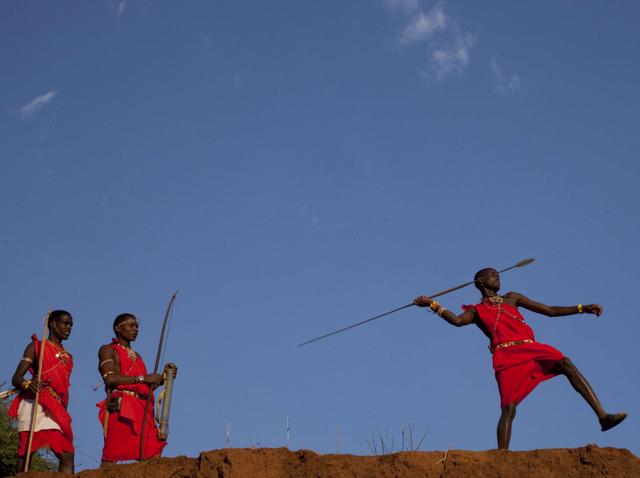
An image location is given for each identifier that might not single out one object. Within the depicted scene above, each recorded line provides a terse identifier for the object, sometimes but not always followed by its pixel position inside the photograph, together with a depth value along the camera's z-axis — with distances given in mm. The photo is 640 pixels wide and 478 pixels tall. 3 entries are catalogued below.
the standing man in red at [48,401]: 9469
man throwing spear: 8773
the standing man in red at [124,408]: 9742
